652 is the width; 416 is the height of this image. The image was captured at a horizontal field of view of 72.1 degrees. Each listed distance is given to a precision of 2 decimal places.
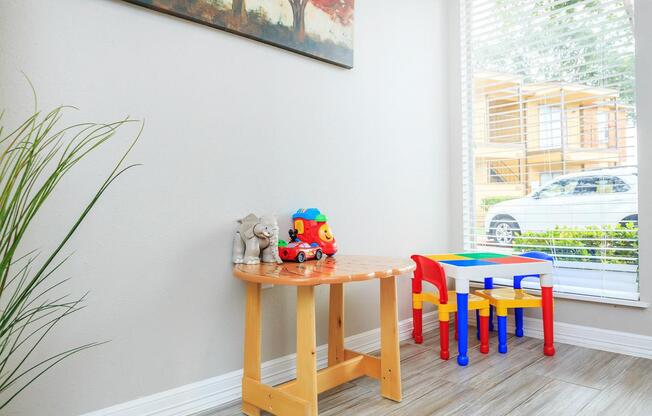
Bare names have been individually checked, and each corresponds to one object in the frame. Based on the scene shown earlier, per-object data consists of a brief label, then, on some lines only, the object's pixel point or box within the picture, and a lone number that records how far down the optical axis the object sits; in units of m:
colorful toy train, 1.79
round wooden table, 1.45
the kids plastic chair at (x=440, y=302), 2.18
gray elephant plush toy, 1.71
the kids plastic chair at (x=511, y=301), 2.25
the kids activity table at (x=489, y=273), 2.09
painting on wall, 1.67
